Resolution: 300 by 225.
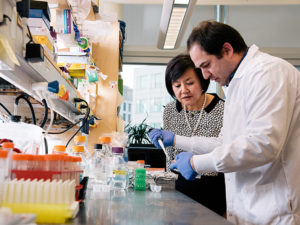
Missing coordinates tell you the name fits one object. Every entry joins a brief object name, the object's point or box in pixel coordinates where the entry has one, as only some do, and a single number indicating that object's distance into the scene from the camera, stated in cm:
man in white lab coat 123
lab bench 87
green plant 426
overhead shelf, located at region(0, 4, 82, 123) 84
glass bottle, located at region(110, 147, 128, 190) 156
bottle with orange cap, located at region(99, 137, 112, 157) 189
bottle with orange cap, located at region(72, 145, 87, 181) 132
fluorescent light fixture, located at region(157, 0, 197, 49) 274
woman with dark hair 206
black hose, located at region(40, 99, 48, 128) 130
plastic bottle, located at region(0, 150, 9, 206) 73
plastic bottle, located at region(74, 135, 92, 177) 162
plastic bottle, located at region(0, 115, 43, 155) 125
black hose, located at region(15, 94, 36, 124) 143
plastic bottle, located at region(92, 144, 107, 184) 169
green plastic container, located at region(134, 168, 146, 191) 160
